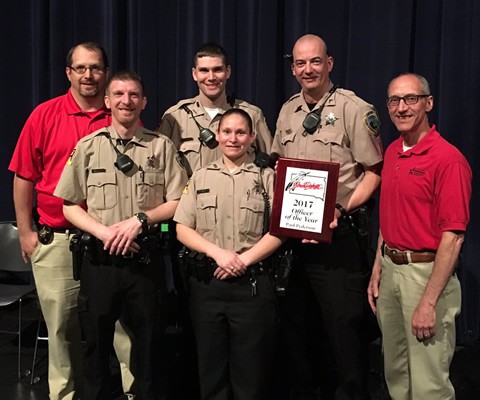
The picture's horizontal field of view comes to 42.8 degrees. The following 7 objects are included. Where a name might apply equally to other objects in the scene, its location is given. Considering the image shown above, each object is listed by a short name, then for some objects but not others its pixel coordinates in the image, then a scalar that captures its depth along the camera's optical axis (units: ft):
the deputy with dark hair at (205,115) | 10.64
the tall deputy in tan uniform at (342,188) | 9.93
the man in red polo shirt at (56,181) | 10.46
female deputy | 9.16
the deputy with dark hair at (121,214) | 9.62
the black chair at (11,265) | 12.65
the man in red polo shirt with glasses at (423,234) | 8.42
